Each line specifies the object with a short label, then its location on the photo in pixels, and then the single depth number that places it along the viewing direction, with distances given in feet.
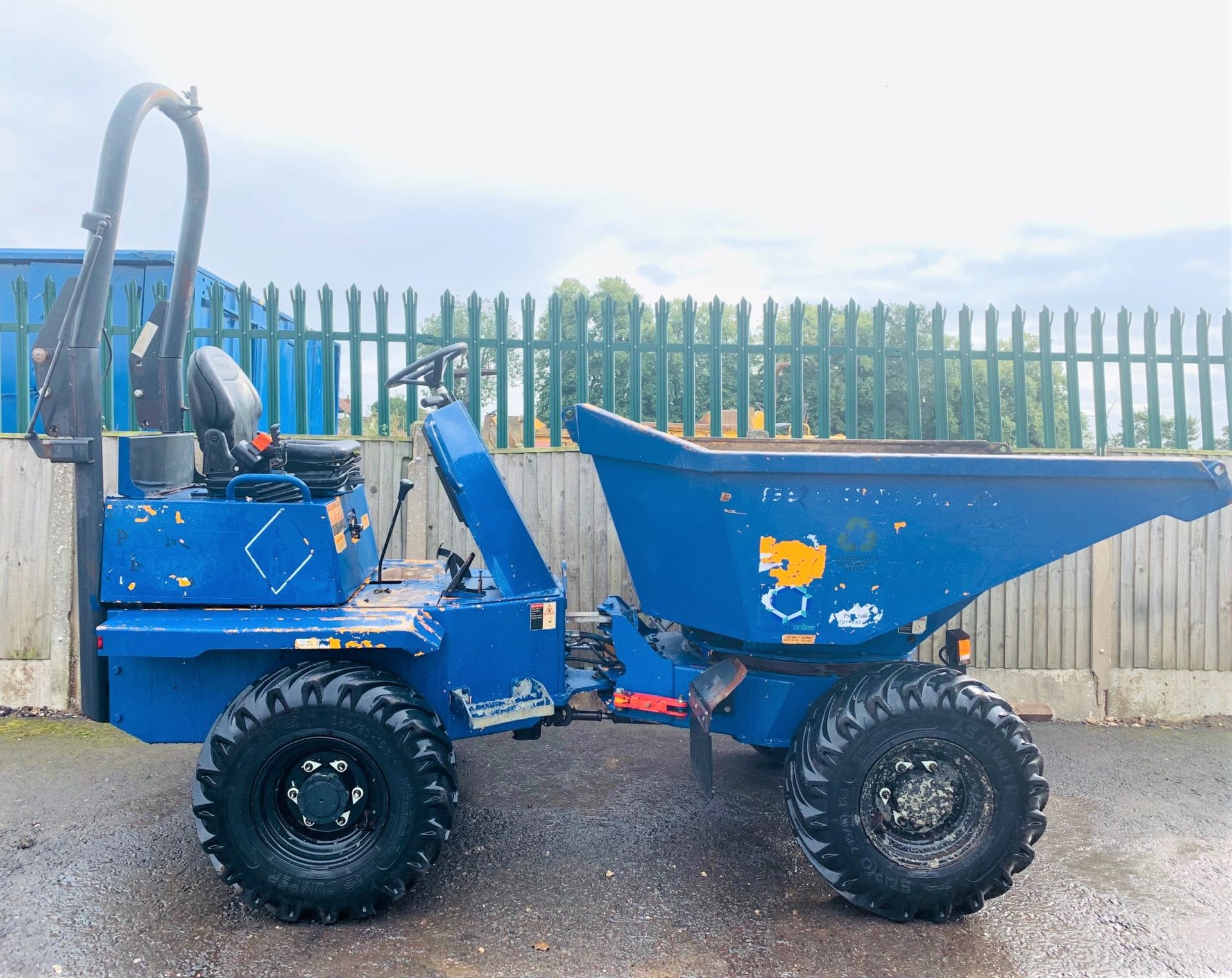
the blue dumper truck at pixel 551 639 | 10.94
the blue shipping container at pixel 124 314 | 20.61
